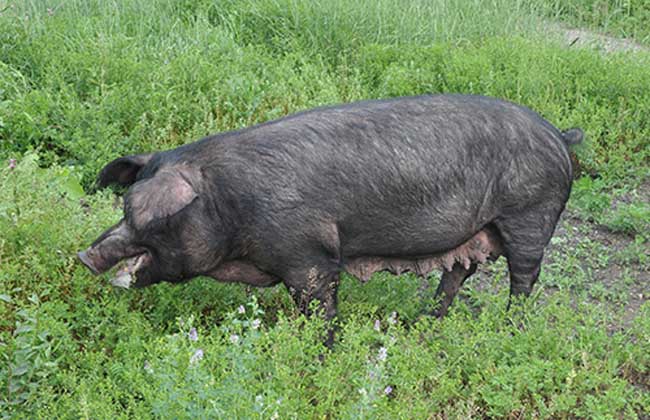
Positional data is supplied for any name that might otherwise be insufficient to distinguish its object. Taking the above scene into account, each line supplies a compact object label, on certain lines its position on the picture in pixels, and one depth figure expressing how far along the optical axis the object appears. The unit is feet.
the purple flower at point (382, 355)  11.73
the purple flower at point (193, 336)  12.35
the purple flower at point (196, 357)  11.51
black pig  14.80
